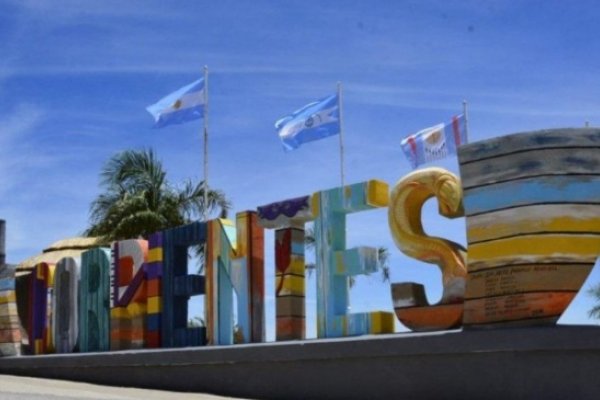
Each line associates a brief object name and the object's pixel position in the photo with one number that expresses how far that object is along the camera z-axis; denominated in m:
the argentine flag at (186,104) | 24.31
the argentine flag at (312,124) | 22.70
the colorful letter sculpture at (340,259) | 16.95
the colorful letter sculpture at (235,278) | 18.81
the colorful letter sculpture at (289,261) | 18.08
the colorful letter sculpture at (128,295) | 20.98
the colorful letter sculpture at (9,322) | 24.14
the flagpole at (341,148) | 21.18
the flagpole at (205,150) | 22.43
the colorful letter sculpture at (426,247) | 15.43
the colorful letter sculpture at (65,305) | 22.81
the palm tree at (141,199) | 31.89
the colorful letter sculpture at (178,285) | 20.02
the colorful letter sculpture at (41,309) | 23.62
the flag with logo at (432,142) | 22.61
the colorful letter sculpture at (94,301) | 21.95
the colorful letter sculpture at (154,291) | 20.47
